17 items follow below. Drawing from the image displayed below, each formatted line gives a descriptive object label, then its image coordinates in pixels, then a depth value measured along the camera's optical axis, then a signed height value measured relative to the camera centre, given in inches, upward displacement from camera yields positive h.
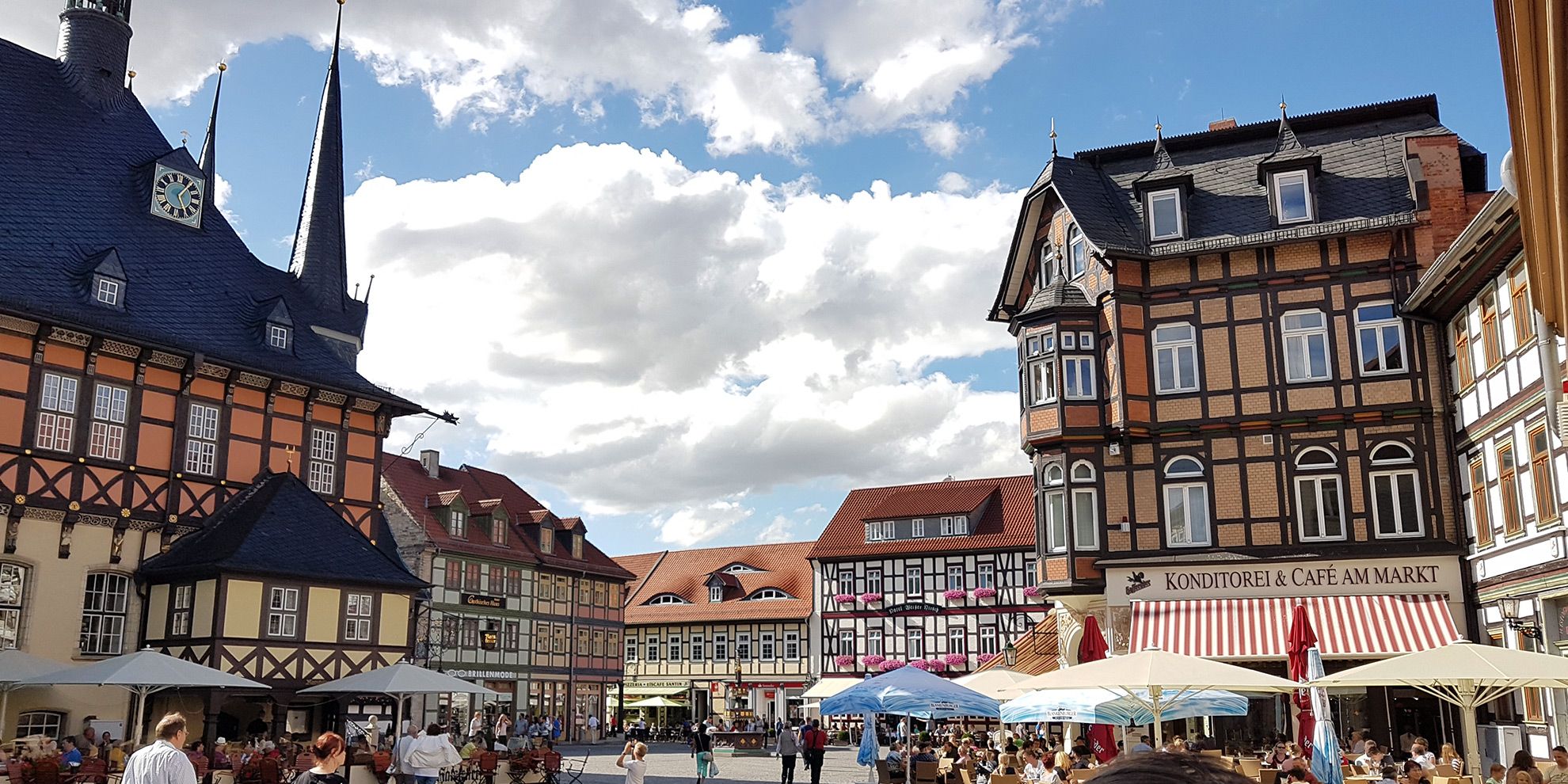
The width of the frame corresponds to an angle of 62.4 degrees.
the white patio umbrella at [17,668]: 901.2 +1.5
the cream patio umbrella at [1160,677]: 621.9 -3.2
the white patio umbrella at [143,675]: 829.8 -2.7
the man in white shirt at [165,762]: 337.4 -23.3
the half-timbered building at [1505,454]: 763.4 +136.5
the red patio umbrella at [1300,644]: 730.8 +14.8
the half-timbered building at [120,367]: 1005.8 +259.0
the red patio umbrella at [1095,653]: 797.9 +10.9
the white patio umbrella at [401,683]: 950.4 -9.8
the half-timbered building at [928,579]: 2084.2 +148.8
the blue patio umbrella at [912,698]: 759.1 -16.6
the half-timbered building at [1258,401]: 965.2 +206.4
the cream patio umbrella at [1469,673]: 561.6 -1.2
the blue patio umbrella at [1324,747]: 584.4 -34.5
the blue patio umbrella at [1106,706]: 711.1 -19.9
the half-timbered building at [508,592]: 1887.3 +122.6
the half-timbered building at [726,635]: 2301.9 +62.7
